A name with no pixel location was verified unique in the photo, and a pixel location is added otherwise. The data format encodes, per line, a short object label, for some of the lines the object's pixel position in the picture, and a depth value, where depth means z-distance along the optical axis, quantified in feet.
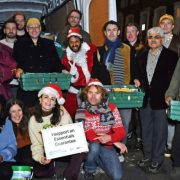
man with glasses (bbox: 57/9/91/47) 14.39
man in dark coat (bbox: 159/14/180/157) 12.17
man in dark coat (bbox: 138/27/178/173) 10.20
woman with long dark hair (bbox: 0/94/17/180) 8.52
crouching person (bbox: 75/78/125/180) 9.52
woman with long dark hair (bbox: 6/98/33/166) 9.71
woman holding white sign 9.05
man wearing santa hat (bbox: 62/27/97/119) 11.82
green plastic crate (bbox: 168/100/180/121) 8.61
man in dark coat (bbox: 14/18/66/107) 11.71
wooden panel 20.06
